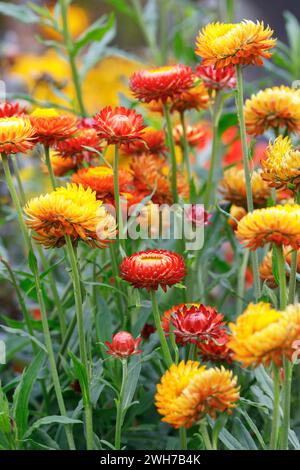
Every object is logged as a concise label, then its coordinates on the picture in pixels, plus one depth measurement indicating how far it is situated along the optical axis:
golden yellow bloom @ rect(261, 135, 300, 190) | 0.91
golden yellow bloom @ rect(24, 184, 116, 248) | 0.88
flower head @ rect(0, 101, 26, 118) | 1.00
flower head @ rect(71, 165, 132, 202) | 1.01
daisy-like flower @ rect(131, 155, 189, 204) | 1.08
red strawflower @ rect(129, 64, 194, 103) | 1.02
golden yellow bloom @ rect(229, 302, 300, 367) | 0.77
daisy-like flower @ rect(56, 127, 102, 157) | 1.03
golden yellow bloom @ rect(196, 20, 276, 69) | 0.92
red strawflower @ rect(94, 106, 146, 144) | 0.95
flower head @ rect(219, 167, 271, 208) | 1.08
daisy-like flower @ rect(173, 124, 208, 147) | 1.16
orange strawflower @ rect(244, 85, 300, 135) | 1.00
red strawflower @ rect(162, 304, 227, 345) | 0.90
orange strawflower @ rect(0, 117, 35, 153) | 0.92
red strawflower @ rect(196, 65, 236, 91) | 1.07
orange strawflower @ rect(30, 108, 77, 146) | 0.99
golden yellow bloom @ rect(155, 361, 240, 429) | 0.80
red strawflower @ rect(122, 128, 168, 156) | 1.11
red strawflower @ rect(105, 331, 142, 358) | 0.88
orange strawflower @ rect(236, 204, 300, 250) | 0.83
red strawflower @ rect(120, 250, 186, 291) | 0.90
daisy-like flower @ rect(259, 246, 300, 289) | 1.02
